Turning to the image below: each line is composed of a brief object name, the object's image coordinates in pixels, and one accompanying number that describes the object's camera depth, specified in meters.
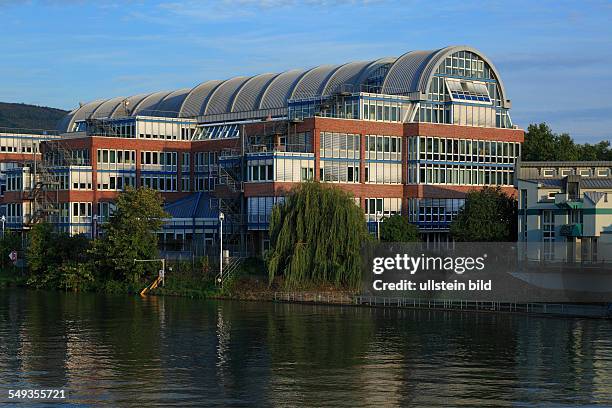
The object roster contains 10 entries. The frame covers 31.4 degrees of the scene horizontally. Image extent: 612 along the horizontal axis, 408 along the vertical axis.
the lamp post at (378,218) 106.28
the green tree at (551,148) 157.50
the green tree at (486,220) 105.12
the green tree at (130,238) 106.12
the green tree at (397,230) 108.00
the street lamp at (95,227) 131.88
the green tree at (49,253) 112.50
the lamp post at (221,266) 100.09
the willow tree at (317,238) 92.69
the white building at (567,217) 99.94
